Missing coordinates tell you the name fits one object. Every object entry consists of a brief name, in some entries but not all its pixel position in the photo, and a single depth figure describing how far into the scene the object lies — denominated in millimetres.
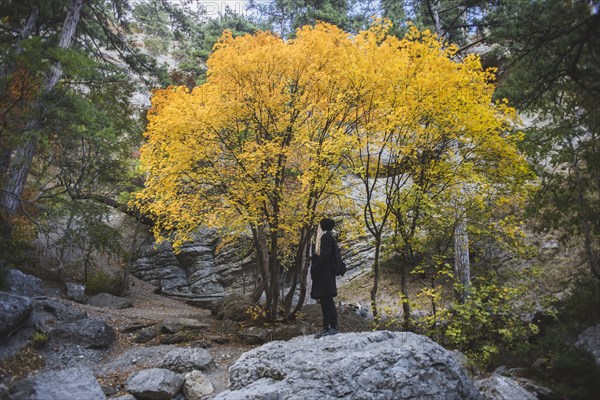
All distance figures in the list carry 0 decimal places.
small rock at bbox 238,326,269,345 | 9203
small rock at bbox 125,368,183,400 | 5719
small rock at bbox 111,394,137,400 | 5498
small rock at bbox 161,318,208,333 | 9281
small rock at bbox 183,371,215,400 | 5957
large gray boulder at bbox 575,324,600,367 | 4762
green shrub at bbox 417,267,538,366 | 6660
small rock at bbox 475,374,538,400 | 4781
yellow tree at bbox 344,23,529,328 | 7258
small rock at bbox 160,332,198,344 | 8734
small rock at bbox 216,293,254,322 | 10680
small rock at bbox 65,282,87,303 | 12370
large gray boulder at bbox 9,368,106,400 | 4535
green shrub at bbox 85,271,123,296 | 14047
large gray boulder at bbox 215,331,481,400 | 4566
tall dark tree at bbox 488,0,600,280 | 4395
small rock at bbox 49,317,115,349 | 7699
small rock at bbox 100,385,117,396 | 5793
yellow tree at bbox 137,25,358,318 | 8578
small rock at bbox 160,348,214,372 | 6773
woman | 5980
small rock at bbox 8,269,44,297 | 8608
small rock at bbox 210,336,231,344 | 9055
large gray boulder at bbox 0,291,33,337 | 6117
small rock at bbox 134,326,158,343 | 8859
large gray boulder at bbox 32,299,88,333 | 8128
